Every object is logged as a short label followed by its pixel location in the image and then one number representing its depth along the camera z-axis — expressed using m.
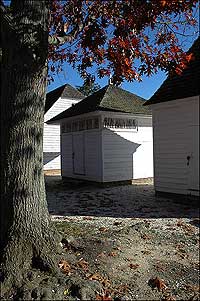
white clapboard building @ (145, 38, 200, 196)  9.48
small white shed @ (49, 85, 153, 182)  14.35
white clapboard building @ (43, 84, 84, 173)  25.77
